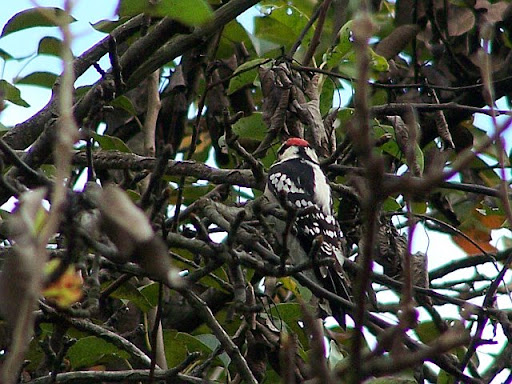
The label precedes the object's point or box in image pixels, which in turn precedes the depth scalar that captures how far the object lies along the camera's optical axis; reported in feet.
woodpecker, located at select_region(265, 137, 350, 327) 24.89
